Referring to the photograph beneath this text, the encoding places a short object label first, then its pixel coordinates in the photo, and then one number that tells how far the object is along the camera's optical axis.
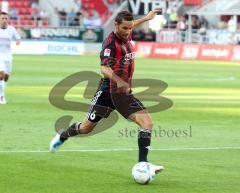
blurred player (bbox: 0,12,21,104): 24.14
